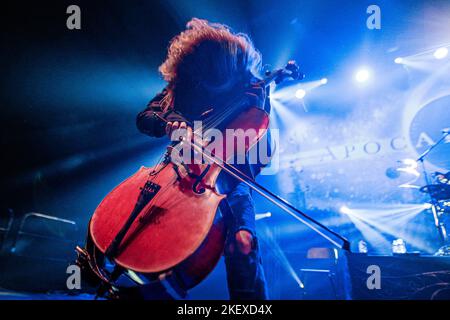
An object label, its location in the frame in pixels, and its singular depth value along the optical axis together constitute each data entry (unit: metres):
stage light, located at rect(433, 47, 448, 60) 7.01
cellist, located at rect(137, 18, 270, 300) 1.70
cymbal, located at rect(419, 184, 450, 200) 4.47
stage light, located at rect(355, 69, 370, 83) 8.02
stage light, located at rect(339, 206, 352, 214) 7.62
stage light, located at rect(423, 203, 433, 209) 5.52
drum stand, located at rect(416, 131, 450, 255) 4.05
